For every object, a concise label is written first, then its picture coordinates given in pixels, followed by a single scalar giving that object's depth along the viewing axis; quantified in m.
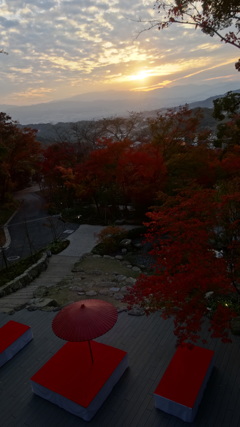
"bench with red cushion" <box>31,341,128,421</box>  7.26
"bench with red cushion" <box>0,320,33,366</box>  9.30
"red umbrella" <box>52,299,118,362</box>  7.22
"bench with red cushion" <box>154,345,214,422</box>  6.80
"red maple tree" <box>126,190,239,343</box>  7.41
